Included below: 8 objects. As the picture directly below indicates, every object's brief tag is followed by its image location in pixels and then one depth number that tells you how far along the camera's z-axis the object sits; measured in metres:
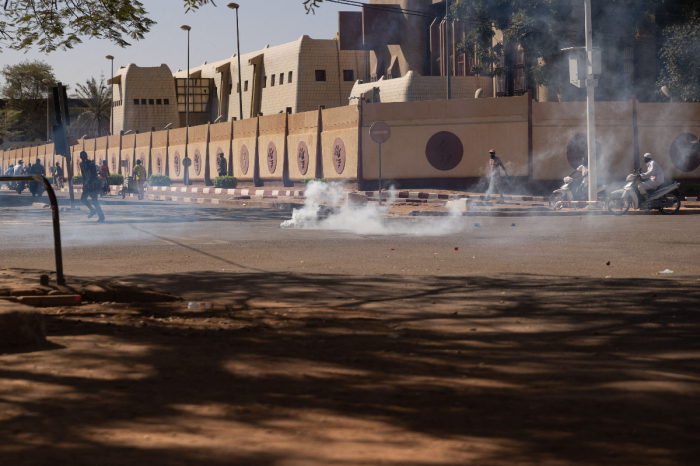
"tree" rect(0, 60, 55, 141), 107.44
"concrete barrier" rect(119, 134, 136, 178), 62.75
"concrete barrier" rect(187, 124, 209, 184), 49.03
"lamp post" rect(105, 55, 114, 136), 79.82
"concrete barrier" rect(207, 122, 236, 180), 45.91
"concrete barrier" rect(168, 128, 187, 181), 52.62
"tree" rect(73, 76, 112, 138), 100.44
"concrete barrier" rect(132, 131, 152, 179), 59.25
